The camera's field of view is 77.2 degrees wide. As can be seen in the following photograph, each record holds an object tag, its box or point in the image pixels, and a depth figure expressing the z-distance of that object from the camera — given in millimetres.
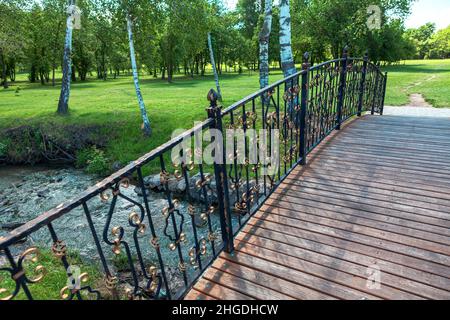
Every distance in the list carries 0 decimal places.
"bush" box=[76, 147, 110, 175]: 9328
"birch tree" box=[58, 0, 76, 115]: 11266
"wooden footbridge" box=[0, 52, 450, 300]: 2049
